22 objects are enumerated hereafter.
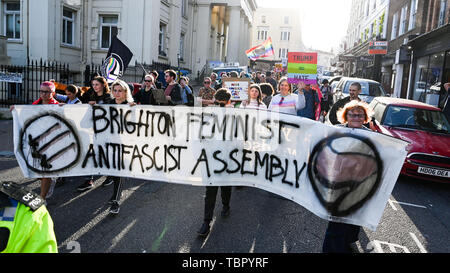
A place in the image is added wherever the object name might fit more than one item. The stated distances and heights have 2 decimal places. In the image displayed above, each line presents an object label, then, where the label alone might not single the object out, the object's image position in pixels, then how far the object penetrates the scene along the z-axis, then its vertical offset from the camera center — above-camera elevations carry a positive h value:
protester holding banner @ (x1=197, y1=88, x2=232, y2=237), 4.46 -1.48
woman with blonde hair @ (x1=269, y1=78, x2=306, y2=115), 6.84 -0.21
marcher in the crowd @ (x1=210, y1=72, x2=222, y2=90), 13.81 +0.12
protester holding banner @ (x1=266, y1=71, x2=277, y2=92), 14.31 +0.32
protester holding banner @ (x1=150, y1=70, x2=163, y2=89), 10.76 -0.07
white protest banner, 3.67 -0.80
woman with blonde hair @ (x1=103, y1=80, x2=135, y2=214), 5.03 -0.30
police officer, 1.86 -0.78
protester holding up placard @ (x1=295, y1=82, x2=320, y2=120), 7.92 -0.21
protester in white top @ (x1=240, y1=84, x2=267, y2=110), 6.17 -0.16
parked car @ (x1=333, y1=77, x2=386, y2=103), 15.98 +0.24
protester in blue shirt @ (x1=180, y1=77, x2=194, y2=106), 8.97 -0.25
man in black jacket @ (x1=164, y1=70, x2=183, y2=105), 8.54 -0.18
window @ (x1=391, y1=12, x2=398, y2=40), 28.62 +5.59
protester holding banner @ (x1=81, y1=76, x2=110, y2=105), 6.01 -0.16
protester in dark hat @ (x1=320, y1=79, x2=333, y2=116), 15.19 +0.06
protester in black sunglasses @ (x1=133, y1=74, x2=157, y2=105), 7.80 -0.26
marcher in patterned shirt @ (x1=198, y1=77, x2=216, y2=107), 9.71 -0.23
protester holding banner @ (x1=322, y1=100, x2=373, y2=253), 3.66 -1.37
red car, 7.01 -0.73
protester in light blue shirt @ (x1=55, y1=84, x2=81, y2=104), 6.35 -0.29
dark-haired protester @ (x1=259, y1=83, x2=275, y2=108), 8.86 -0.01
